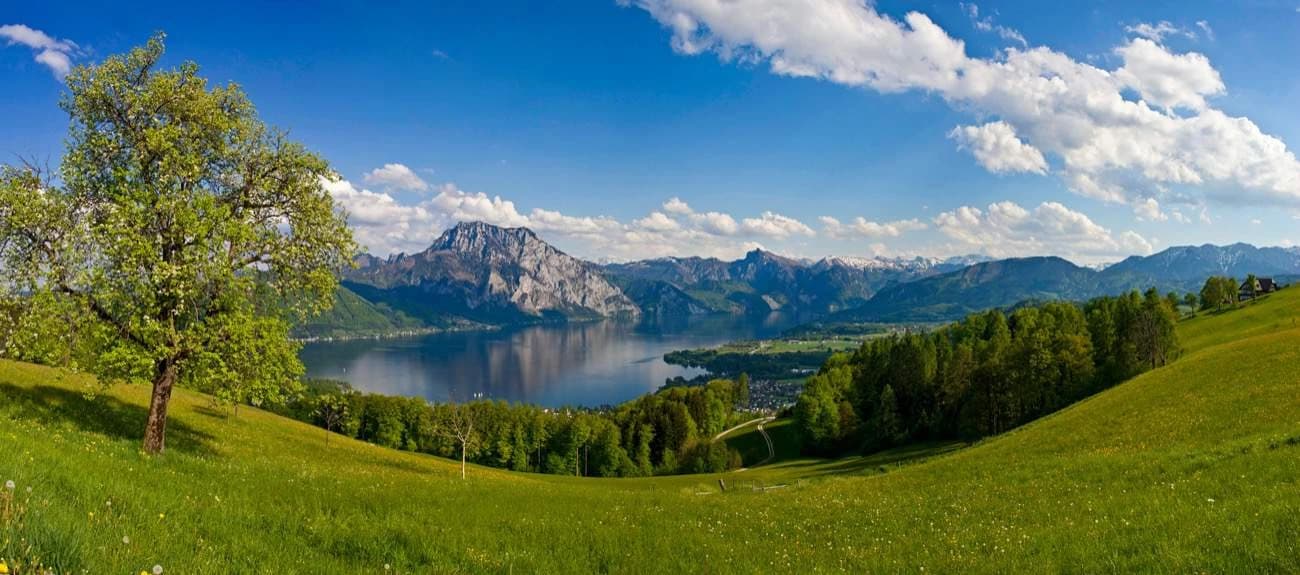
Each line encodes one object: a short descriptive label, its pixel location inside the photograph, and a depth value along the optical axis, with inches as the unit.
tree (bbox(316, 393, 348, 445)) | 3711.9
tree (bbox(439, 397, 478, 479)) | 4300.0
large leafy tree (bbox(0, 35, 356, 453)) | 759.1
